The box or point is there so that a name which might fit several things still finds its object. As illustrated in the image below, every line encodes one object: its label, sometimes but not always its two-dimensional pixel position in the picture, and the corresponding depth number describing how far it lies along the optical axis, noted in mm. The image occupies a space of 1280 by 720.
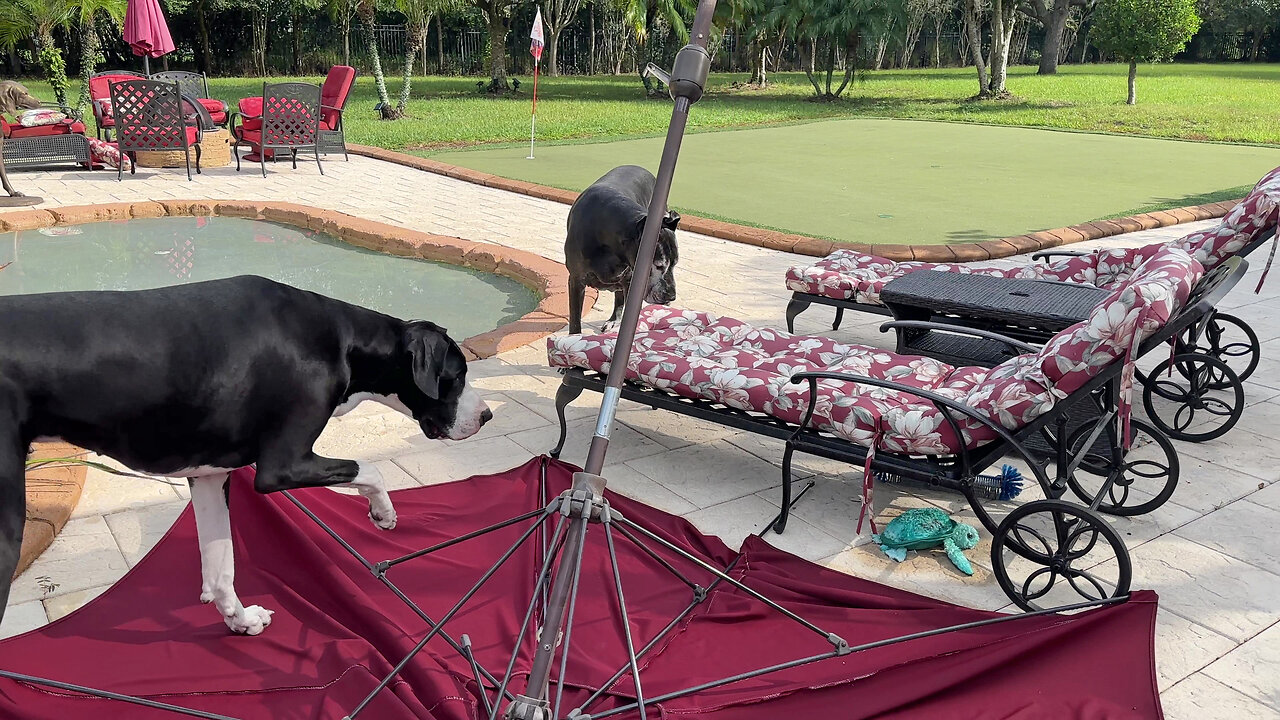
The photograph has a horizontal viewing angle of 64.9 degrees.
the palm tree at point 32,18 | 18141
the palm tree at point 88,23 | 17766
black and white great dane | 2375
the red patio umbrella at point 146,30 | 13055
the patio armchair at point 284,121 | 12242
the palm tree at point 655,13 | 24016
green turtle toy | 3723
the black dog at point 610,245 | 5402
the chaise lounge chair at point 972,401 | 3387
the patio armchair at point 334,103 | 13469
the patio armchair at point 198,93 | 14281
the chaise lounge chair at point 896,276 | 5898
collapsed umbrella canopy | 2650
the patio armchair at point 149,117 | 11523
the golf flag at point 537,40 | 13055
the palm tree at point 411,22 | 18545
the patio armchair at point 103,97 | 12863
